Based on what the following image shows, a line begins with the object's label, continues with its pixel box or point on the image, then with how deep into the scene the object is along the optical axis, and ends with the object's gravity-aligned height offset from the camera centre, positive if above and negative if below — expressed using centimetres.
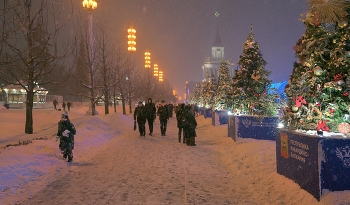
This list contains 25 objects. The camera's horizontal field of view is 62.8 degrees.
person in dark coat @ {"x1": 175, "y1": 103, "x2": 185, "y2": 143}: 1337 -41
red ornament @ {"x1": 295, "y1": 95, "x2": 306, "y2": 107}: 655 +11
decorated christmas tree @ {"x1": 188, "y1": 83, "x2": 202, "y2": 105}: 6034 +270
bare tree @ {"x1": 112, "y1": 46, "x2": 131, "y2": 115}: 3101 +443
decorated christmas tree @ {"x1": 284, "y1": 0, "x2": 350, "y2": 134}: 592 +70
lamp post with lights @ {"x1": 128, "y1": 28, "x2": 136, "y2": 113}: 3114 +715
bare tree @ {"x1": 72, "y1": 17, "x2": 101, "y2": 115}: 2380 +351
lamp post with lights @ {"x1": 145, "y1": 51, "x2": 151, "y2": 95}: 4475 +724
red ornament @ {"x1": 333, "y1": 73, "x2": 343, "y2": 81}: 588 +59
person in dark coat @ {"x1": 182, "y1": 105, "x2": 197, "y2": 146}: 1288 -102
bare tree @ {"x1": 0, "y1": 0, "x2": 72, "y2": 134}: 1305 +279
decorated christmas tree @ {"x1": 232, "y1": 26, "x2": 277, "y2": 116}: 1580 +144
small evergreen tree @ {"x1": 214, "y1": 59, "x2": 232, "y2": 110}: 2611 +193
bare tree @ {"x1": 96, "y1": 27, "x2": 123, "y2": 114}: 2760 +434
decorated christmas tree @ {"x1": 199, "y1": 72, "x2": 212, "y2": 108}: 3734 +176
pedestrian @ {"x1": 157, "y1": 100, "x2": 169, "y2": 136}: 1617 -60
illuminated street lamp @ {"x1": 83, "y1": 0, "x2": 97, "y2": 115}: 2078 +551
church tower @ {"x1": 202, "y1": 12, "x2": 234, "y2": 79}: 18525 +3287
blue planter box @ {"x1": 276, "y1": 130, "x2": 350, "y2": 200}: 493 -103
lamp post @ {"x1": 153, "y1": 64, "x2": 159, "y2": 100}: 6279 +782
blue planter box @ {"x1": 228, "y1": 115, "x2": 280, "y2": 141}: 1244 -96
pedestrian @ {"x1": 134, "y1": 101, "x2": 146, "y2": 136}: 1538 -52
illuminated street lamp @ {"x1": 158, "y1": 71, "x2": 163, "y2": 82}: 7615 +802
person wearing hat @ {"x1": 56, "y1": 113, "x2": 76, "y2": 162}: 900 -87
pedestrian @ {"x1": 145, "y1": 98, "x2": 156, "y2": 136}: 1598 -37
